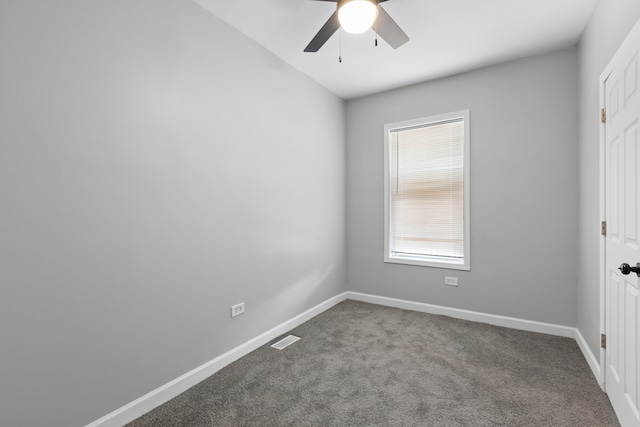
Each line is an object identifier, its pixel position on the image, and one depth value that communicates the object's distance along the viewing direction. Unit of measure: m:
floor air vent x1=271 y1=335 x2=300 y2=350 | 2.86
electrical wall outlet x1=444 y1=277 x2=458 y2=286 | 3.56
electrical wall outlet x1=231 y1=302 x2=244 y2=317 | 2.60
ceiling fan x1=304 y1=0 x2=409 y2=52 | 1.80
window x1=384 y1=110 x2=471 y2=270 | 3.55
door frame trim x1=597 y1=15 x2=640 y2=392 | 2.06
